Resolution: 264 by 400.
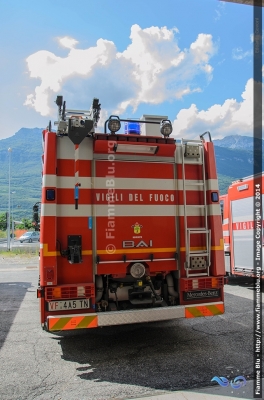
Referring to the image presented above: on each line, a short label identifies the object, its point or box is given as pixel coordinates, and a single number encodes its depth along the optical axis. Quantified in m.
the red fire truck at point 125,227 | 4.39
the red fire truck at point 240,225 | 8.99
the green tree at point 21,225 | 81.65
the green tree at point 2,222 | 72.88
